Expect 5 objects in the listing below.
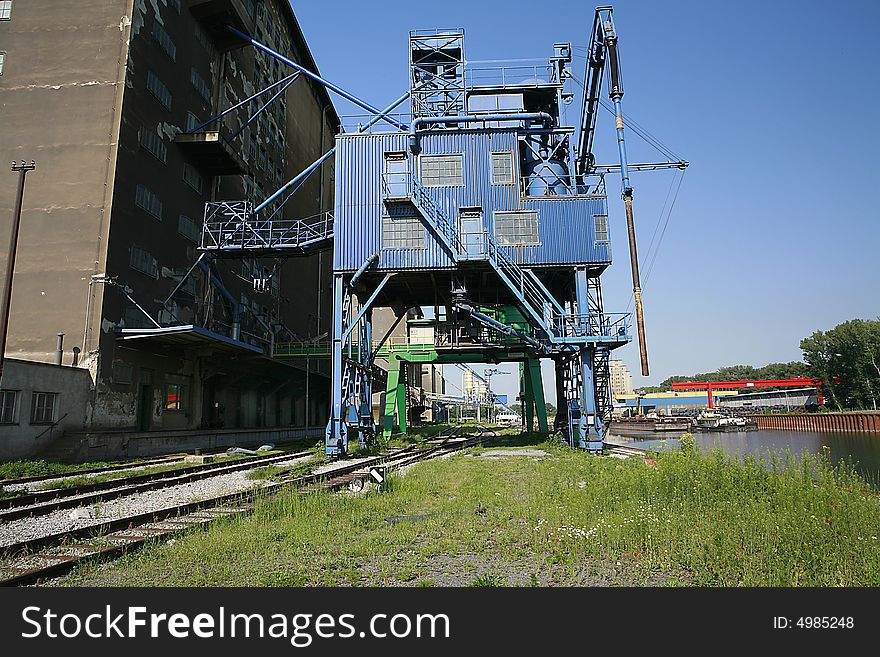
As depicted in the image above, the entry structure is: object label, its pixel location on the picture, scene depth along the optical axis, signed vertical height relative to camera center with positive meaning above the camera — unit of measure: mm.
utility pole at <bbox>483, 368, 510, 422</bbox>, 83456 +5164
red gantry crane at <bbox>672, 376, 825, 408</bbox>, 102250 +4872
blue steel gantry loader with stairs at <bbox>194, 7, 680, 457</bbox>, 22797 +7864
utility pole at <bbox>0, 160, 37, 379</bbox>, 14668 +4244
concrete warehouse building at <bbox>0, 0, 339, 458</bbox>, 21938 +9108
